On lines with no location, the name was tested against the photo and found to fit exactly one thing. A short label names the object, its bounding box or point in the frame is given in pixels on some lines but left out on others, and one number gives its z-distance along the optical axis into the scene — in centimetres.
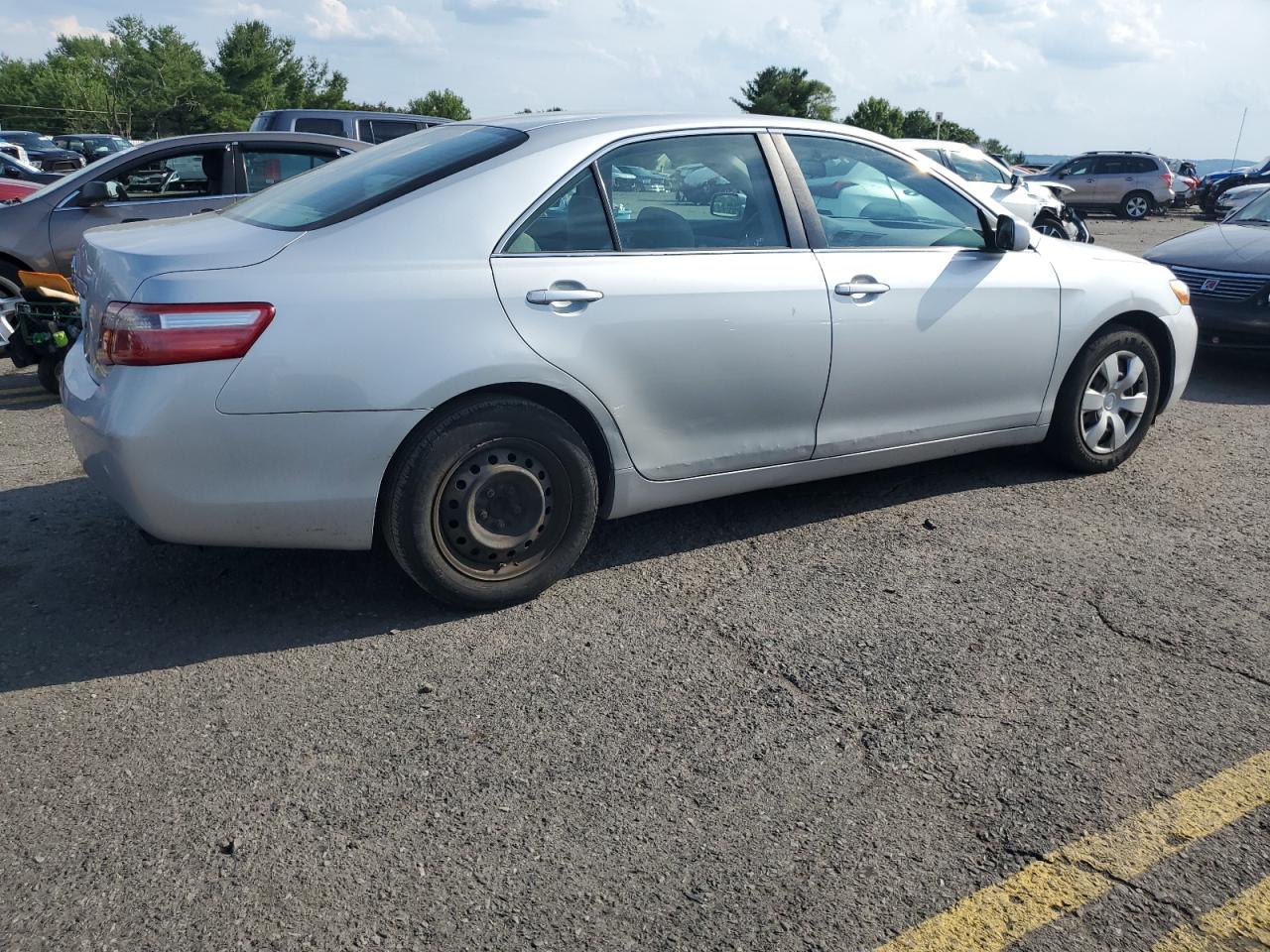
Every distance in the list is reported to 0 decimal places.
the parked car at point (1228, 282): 767
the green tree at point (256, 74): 7431
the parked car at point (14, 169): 1391
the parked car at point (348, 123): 1183
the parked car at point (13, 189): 960
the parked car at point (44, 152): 2094
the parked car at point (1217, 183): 3091
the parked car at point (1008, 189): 1413
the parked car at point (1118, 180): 2845
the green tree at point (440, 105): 7375
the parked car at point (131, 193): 793
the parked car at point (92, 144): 3816
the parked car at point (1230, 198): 2536
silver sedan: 332
